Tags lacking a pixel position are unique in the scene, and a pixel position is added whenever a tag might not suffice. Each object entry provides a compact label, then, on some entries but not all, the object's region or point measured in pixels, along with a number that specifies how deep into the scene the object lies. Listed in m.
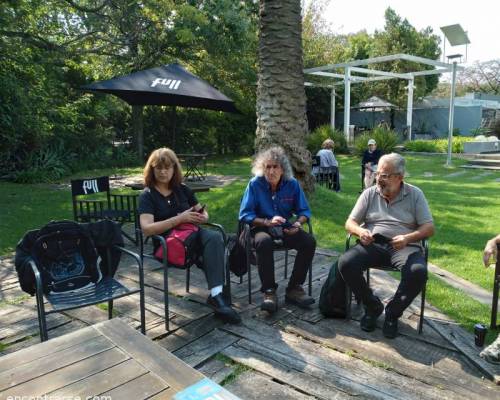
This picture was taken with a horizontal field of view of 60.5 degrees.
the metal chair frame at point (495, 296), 2.88
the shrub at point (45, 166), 11.28
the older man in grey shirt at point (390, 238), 2.92
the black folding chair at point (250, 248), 3.41
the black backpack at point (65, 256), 2.75
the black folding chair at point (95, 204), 4.78
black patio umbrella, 6.12
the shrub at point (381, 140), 15.90
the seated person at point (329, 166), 9.08
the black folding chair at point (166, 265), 2.98
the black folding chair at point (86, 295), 2.44
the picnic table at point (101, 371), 1.46
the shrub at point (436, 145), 17.78
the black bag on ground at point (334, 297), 3.17
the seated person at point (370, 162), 8.62
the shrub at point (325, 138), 17.15
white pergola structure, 14.16
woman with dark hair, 3.21
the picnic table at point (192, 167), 10.77
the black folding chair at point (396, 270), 2.99
